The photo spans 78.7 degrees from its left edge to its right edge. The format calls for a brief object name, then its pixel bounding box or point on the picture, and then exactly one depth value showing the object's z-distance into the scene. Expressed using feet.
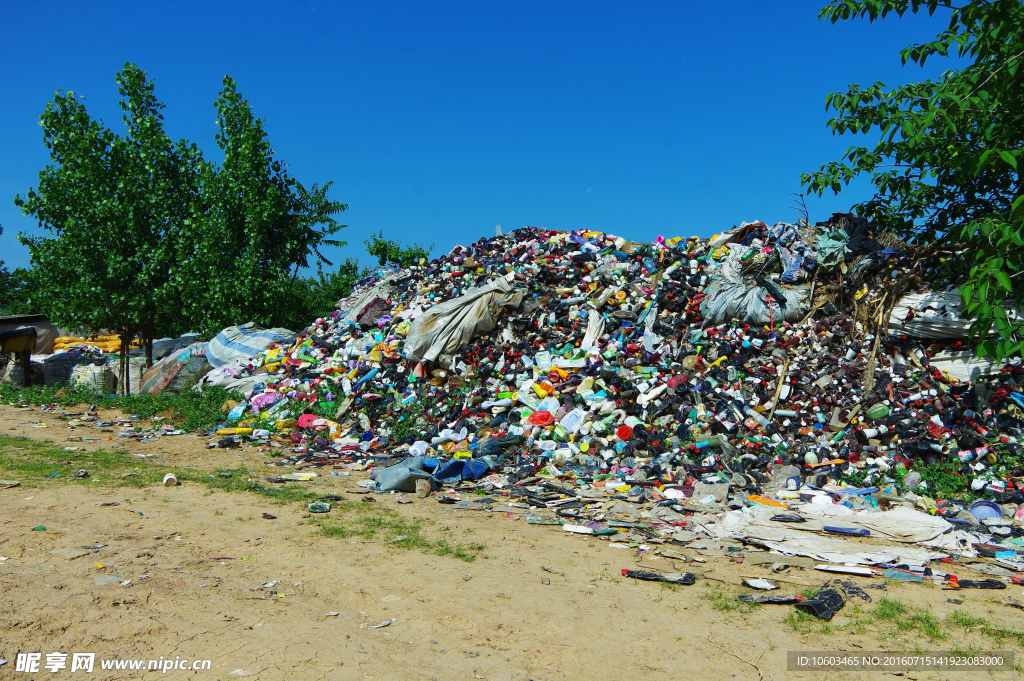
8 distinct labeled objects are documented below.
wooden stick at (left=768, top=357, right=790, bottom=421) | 22.04
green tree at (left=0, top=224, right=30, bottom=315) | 77.74
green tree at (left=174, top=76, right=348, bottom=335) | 41.32
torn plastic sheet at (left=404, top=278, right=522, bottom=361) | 28.25
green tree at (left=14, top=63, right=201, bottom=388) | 40.04
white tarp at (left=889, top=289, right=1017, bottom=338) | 21.77
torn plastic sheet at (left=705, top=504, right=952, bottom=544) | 14.82
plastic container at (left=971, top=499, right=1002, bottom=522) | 16.48
